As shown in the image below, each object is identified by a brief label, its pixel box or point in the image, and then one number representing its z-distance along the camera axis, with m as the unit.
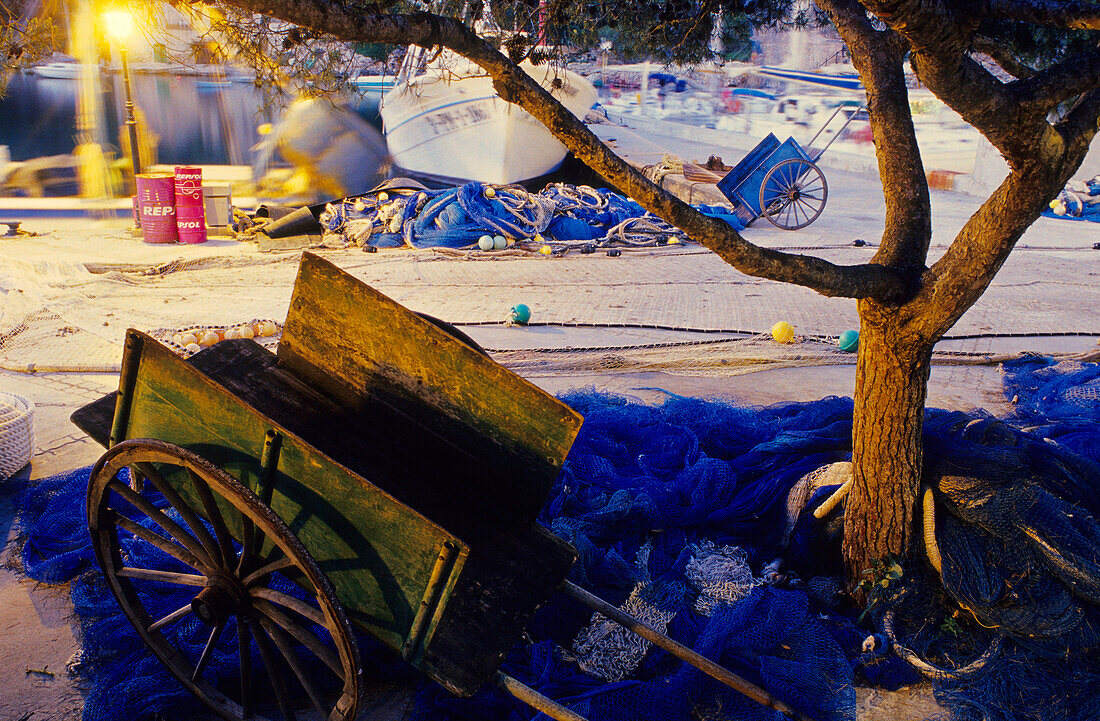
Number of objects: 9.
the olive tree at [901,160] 2.17
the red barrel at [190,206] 10.38
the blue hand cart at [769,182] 11.95
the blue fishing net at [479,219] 10.59
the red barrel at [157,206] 10.35
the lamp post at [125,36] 10.79
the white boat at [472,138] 14.77
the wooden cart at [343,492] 2.17
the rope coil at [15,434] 3.87
